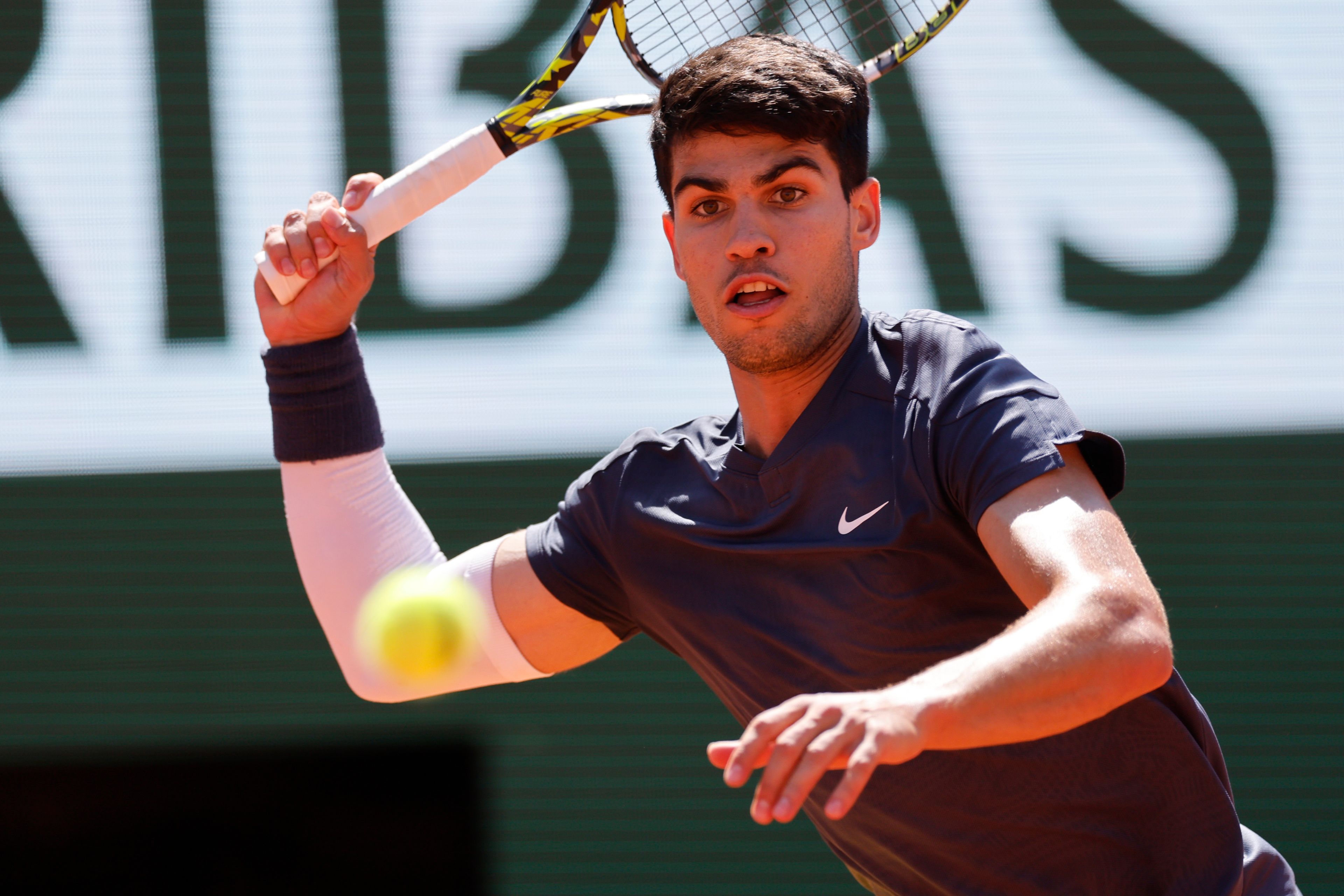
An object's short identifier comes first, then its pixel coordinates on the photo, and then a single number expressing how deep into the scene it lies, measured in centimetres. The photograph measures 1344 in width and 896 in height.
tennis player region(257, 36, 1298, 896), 1316
